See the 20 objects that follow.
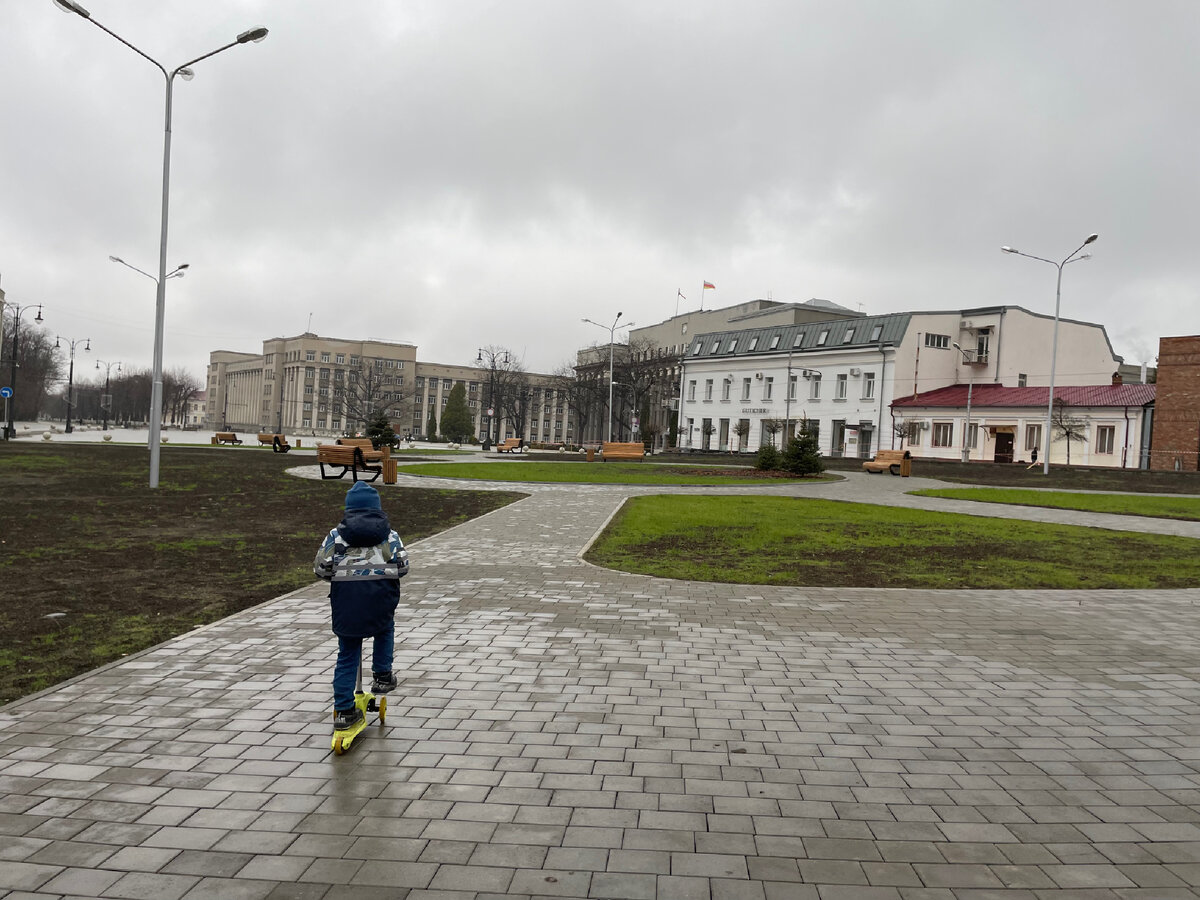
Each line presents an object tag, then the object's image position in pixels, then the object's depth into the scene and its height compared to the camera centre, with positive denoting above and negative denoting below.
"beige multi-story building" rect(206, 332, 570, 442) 136.12 +5.10
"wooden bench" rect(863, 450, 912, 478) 37.09 -0.80
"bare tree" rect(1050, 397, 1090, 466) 48.38 +1.76
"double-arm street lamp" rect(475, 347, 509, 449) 82.47 +5.38
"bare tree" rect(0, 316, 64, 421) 81.94 +3.33
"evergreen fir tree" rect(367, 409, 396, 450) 37.62 -0.65
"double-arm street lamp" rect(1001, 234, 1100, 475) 38.41 +9.02
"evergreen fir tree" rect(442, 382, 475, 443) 100.94 +0.23
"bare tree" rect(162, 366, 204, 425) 145.50 +2.23
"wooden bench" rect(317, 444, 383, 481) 25.27 -1.28
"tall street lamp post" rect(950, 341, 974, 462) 53.35 +0.49
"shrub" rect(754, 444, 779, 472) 34.09 -0.89
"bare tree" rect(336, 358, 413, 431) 88.88 +2.69
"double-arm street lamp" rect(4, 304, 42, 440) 49.28 +0.79
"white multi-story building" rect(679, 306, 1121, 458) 59.78 +6.12
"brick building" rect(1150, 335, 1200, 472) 41.44 +2.82
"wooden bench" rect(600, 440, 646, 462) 43.69 -1.10
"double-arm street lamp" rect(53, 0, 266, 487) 18.45 +3.40
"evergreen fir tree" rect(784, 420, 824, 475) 32.62 -0.70
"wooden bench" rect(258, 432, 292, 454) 44.75 -1.77
